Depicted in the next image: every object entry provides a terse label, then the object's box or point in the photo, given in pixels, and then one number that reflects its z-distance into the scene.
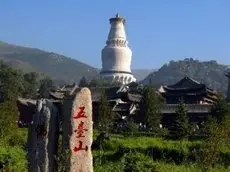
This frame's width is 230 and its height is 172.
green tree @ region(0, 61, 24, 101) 54.31
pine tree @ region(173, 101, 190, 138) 27.87
